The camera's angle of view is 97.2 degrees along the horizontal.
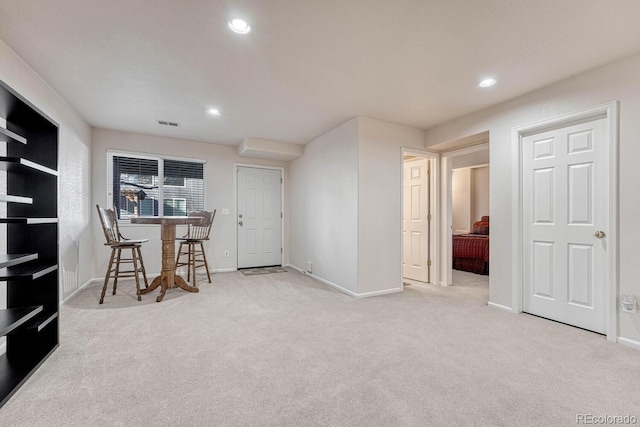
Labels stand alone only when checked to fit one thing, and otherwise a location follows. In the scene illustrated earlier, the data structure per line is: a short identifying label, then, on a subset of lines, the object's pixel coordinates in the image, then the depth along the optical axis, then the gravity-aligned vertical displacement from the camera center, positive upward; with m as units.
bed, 4.94 -0.72
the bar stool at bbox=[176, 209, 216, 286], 4.10 -0.38
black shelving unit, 1.85 -0.15
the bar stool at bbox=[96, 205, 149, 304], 3.15 -0.31
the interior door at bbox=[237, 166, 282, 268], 5.23 -0.08
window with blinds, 4.36 +0.45
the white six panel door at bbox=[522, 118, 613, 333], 2.42 -0.09
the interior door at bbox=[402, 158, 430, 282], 4.35 -0.11
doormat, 4.88 -1.04
